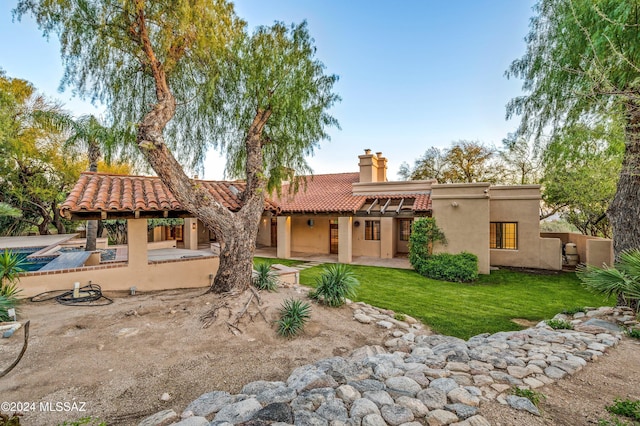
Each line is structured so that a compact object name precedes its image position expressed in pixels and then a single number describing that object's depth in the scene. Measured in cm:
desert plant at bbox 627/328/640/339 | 534
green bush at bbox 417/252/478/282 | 1344
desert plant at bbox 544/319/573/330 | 644
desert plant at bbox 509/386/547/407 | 334
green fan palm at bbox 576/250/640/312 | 615
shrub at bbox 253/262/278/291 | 905
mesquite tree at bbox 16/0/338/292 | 738
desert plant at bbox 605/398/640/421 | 305
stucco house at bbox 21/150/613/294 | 923
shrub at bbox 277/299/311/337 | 649
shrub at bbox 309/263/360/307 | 839
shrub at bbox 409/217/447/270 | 1524
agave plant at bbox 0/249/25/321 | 733
